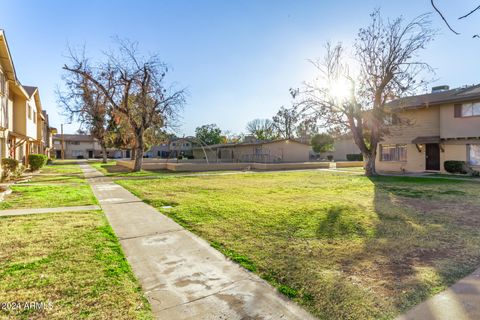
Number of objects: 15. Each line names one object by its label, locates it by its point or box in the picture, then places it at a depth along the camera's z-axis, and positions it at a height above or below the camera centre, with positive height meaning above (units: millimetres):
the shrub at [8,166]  14281 -455
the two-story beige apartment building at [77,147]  68375 +2603
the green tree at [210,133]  65625 +5729
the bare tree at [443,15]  2772 +1416
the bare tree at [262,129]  65500 +7218
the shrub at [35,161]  20844 -268
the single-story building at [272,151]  37031 +794
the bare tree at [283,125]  62250 +7413
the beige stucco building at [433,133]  17797 +1658
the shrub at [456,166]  18044 -642
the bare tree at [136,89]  21172 +5364
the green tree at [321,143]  41019 +2058
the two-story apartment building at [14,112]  13938 +2947
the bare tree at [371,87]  17344 +4576
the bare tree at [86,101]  21797 +4698
